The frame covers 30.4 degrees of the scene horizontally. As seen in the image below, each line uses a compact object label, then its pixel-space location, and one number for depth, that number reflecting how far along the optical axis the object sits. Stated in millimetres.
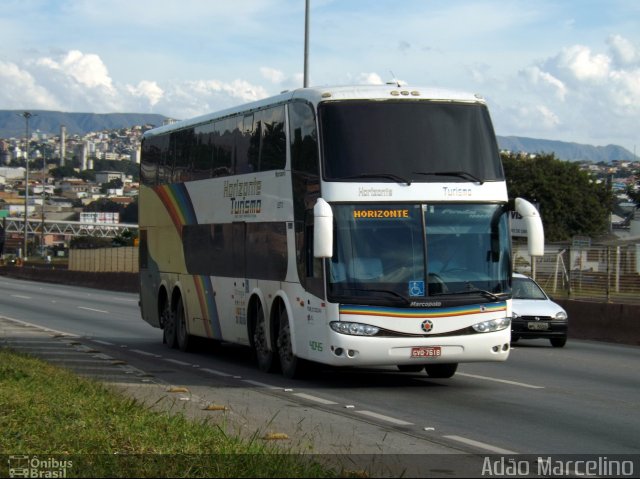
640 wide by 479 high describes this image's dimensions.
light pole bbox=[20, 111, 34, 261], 95688
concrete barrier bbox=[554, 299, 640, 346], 25375
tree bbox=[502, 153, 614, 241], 90250
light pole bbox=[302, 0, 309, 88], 33844
